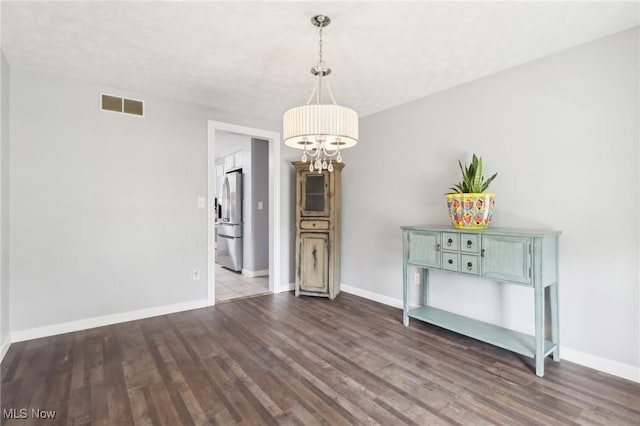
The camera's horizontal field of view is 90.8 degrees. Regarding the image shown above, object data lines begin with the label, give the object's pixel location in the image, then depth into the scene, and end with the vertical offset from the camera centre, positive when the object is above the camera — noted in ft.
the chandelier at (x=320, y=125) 6.03 +1.73
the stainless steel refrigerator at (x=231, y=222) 18.20 -0.55
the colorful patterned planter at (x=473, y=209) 8.46 +0.11
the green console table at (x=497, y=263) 7.29 -1.31
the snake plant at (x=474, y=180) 8.64 +0.90
